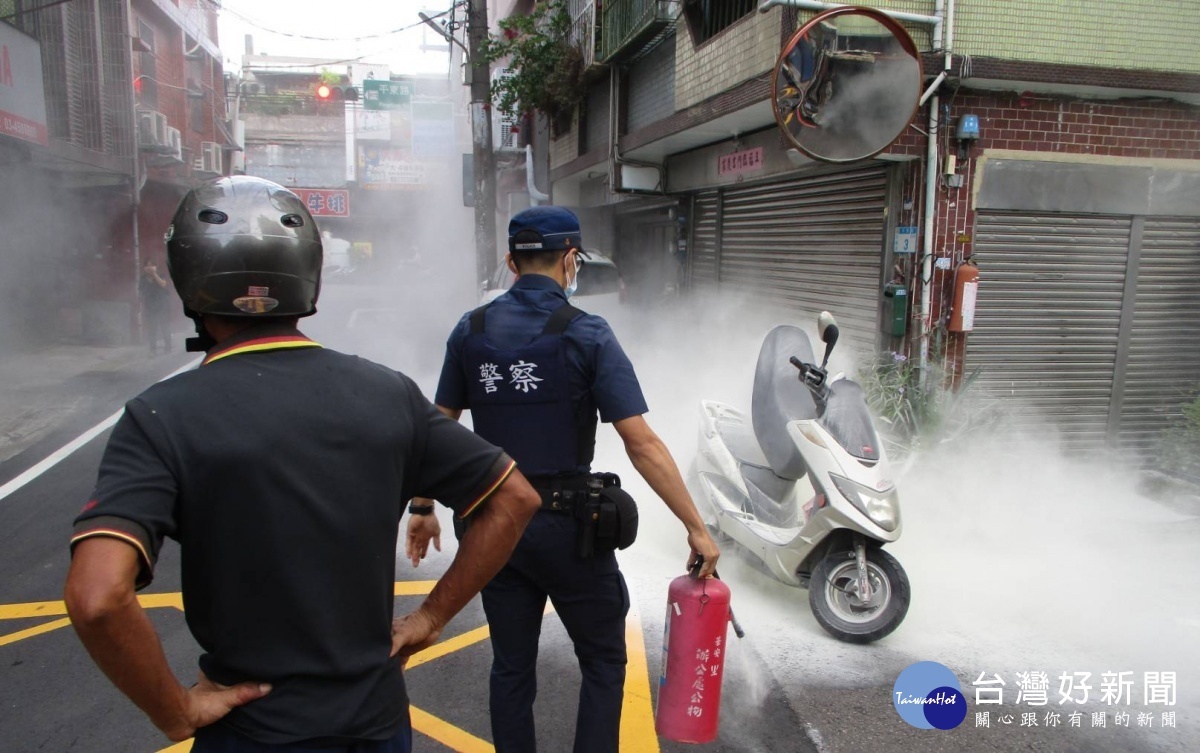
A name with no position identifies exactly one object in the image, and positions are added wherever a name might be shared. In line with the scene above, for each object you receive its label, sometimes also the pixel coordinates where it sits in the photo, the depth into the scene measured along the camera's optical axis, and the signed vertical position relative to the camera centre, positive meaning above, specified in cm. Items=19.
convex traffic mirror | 593 +127
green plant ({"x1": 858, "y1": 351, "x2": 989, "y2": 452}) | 623 -111
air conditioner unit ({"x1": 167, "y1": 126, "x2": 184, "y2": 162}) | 1793 +223
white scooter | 385 -123
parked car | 1084 -44
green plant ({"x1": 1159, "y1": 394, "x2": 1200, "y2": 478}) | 654 -148
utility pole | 1434 +193
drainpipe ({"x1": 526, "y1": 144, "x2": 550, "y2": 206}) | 1889 +151
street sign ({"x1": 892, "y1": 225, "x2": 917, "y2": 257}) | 646 +14
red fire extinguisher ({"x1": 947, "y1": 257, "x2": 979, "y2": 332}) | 630 -29
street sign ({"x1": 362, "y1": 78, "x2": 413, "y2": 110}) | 3086 +584
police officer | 269 -80
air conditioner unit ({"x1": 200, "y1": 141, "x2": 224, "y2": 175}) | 2394 +262
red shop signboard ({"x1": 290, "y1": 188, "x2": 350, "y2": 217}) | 4922 +284
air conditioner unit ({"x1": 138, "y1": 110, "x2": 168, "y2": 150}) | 1708 +241
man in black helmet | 140 -47
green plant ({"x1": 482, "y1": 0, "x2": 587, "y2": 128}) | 1360 +325
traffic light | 1630 +310
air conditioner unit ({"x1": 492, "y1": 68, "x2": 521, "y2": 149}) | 1972 +304
